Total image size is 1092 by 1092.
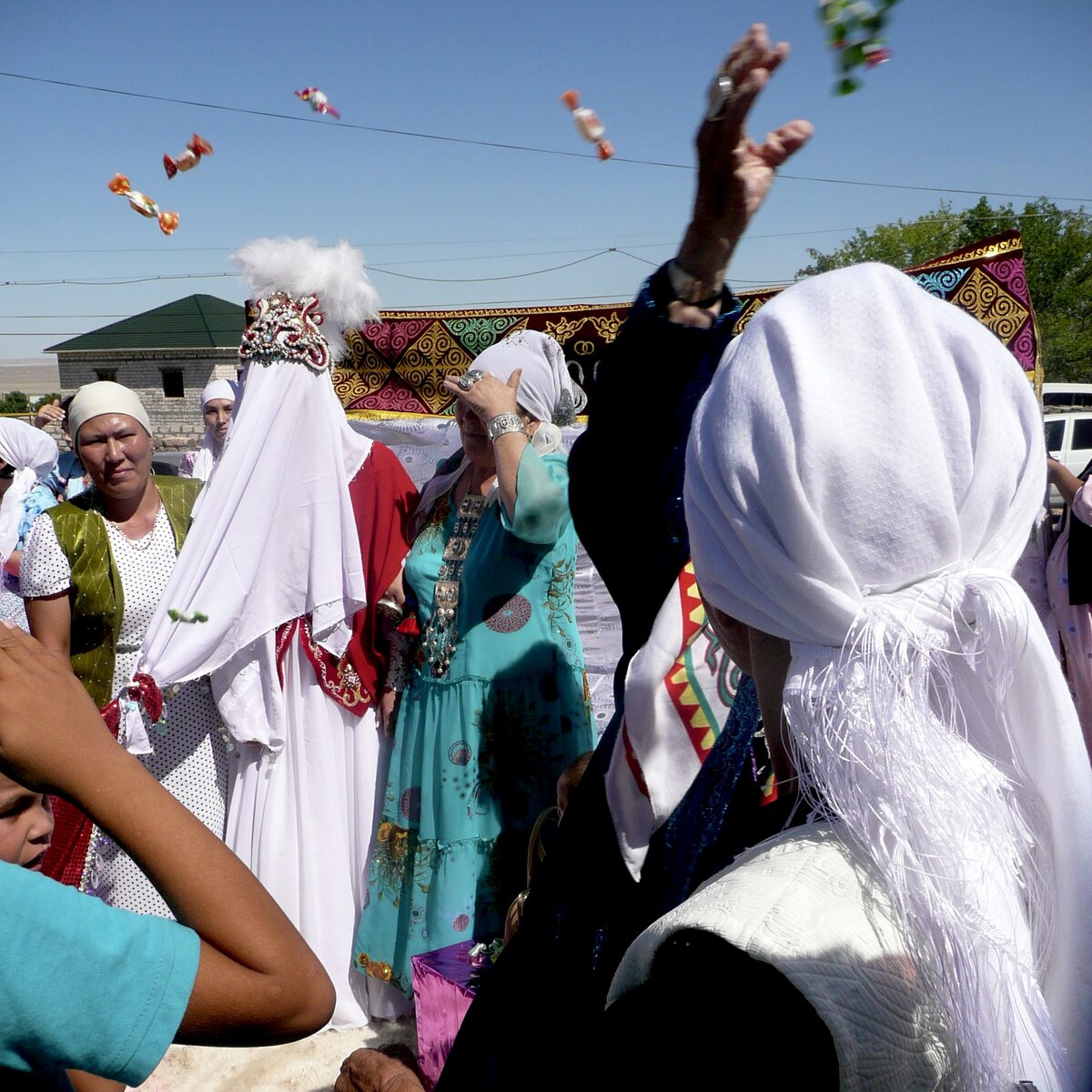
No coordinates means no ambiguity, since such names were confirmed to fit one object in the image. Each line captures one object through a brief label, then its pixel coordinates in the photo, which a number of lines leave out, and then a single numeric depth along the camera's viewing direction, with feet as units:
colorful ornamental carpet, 13.32
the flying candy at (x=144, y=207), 7.87
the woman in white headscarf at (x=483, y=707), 10.61
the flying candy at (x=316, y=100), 6.60
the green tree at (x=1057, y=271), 81.41
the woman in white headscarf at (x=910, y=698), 2.56
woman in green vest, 10.25
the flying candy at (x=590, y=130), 4.51
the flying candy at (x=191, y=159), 7.66
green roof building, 114.01
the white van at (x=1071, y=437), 51.65
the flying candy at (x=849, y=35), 2.95
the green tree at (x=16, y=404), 103.40
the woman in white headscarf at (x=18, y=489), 15.83
